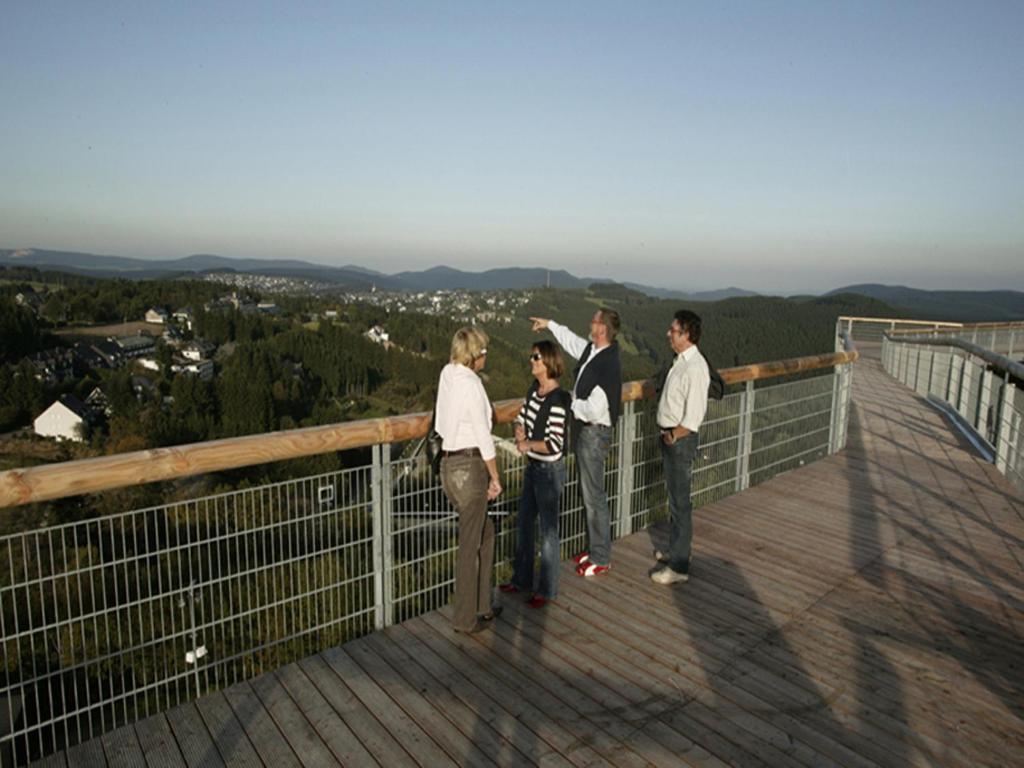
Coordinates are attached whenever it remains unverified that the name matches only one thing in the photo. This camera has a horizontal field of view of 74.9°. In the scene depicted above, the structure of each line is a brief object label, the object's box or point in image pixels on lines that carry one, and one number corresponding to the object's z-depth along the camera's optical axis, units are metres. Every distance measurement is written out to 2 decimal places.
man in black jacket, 3.82
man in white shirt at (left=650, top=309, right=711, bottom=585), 4.00
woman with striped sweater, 3.58
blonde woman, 3.18
